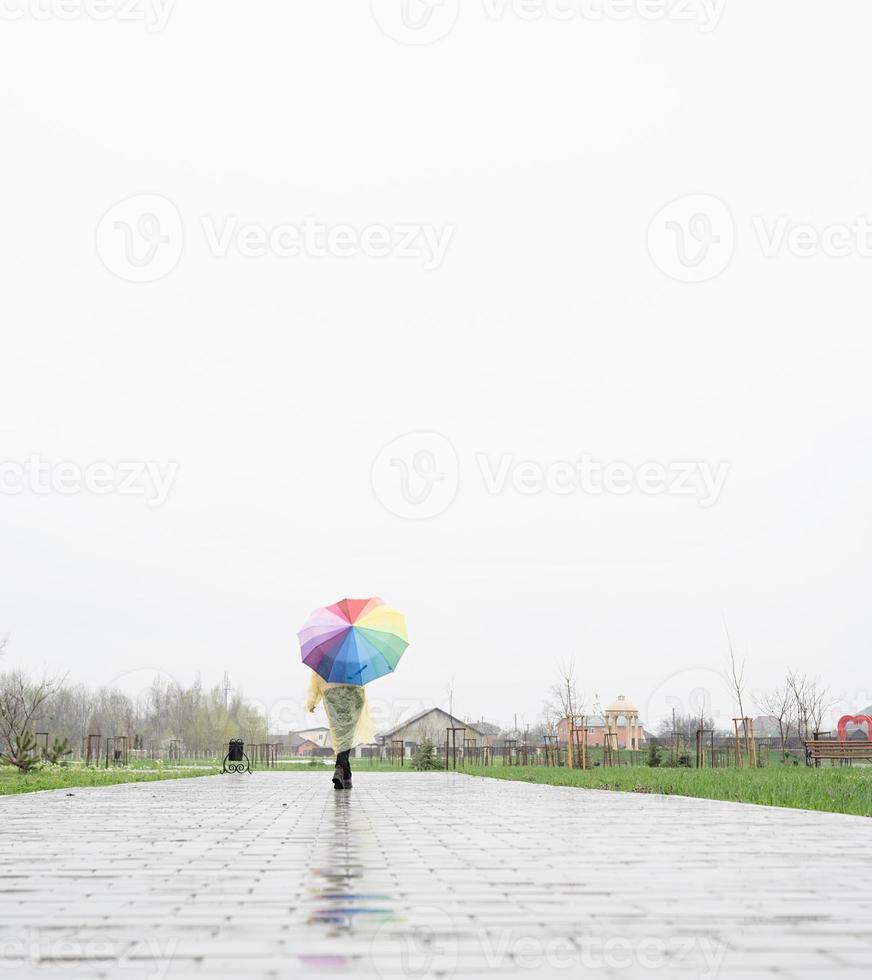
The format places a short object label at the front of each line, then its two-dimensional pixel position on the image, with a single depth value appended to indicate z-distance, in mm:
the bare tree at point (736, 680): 28844
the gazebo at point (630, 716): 89438
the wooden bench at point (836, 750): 23938
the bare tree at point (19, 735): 23438
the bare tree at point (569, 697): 28797
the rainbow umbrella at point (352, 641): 12180
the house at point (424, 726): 81562
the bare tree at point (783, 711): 37688
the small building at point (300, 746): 104438
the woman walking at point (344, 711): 12219
